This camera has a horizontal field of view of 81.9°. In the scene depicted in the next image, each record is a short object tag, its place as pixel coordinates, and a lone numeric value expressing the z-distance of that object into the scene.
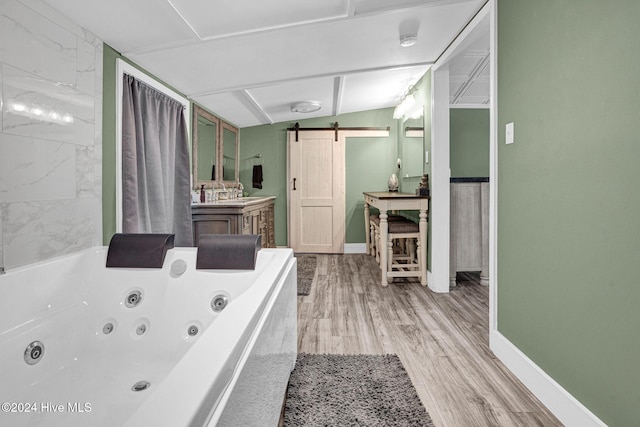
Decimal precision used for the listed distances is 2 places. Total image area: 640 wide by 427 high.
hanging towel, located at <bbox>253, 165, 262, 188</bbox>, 5.34
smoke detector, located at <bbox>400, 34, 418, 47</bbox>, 2.69
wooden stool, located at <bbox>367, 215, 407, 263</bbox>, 4.22
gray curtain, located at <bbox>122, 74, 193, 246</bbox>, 2.42
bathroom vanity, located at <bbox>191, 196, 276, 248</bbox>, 3.42
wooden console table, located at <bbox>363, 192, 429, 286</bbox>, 3.49
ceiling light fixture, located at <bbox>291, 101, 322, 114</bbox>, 4.50
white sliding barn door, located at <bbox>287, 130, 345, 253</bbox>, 5.39
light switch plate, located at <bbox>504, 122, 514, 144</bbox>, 1.90
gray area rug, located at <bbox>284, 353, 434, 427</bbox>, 1.48
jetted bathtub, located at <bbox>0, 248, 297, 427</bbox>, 0.80
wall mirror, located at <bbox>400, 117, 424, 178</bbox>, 3.88
